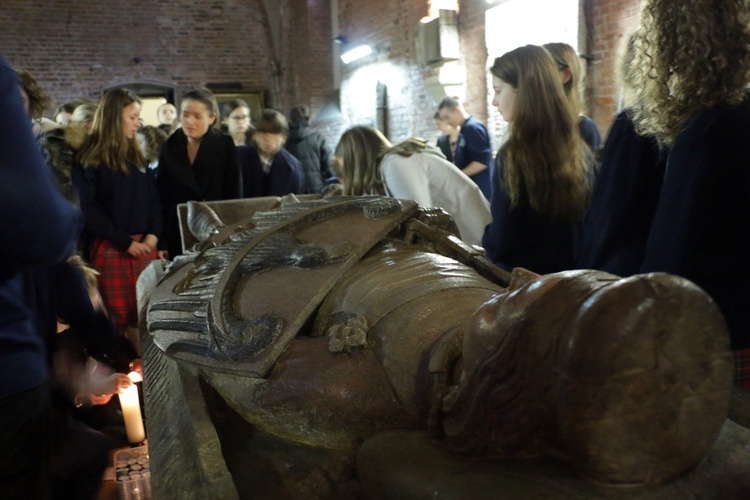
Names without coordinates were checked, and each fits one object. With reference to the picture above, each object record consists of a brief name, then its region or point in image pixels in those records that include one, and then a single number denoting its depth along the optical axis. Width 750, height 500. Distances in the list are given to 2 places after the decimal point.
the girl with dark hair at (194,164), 4.24
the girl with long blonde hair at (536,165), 2.33
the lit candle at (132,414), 2.93
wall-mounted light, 10.19
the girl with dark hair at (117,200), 3.80
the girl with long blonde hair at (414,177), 3.21
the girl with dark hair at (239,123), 5.50
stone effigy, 1.02
